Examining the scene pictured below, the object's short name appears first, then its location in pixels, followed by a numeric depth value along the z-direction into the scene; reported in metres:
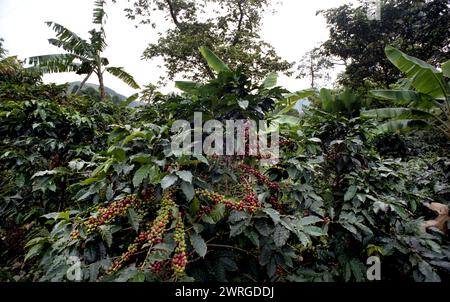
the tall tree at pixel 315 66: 15.42
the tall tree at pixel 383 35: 9.48
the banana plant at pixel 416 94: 3.85
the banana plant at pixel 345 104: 2.54
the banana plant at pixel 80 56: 6.91
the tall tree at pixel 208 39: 11.57
